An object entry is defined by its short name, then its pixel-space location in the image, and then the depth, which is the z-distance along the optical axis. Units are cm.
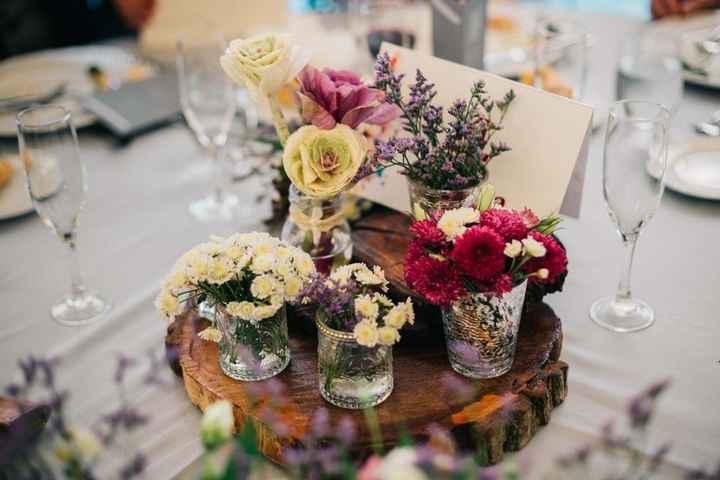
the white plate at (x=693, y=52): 179
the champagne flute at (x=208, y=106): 157
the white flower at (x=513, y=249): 92
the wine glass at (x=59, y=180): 123
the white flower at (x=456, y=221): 95
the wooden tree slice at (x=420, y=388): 98
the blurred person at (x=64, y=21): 260
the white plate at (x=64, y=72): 185
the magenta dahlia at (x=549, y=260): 95
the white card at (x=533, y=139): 114
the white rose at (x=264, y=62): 110
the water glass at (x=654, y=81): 161
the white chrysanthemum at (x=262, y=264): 99
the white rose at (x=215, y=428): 58
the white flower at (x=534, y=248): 92
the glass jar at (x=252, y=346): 104
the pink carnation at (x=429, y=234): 96
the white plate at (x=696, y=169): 146
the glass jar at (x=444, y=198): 112
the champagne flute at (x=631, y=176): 109
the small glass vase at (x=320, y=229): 121
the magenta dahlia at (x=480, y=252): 91
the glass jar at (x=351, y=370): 97
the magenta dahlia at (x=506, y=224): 94
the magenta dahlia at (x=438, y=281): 95
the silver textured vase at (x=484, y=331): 100
